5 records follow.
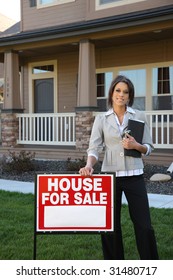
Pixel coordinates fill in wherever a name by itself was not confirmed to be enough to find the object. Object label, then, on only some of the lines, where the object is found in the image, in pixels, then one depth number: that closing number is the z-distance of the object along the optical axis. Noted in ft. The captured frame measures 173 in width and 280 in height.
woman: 10.58
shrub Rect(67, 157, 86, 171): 30.81
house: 35.22
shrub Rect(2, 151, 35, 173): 32.37
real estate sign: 10.28
